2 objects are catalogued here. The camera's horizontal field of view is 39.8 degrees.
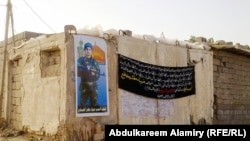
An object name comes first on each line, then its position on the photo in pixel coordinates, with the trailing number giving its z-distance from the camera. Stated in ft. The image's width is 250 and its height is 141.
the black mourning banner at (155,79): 23.99
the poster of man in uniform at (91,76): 21.53
